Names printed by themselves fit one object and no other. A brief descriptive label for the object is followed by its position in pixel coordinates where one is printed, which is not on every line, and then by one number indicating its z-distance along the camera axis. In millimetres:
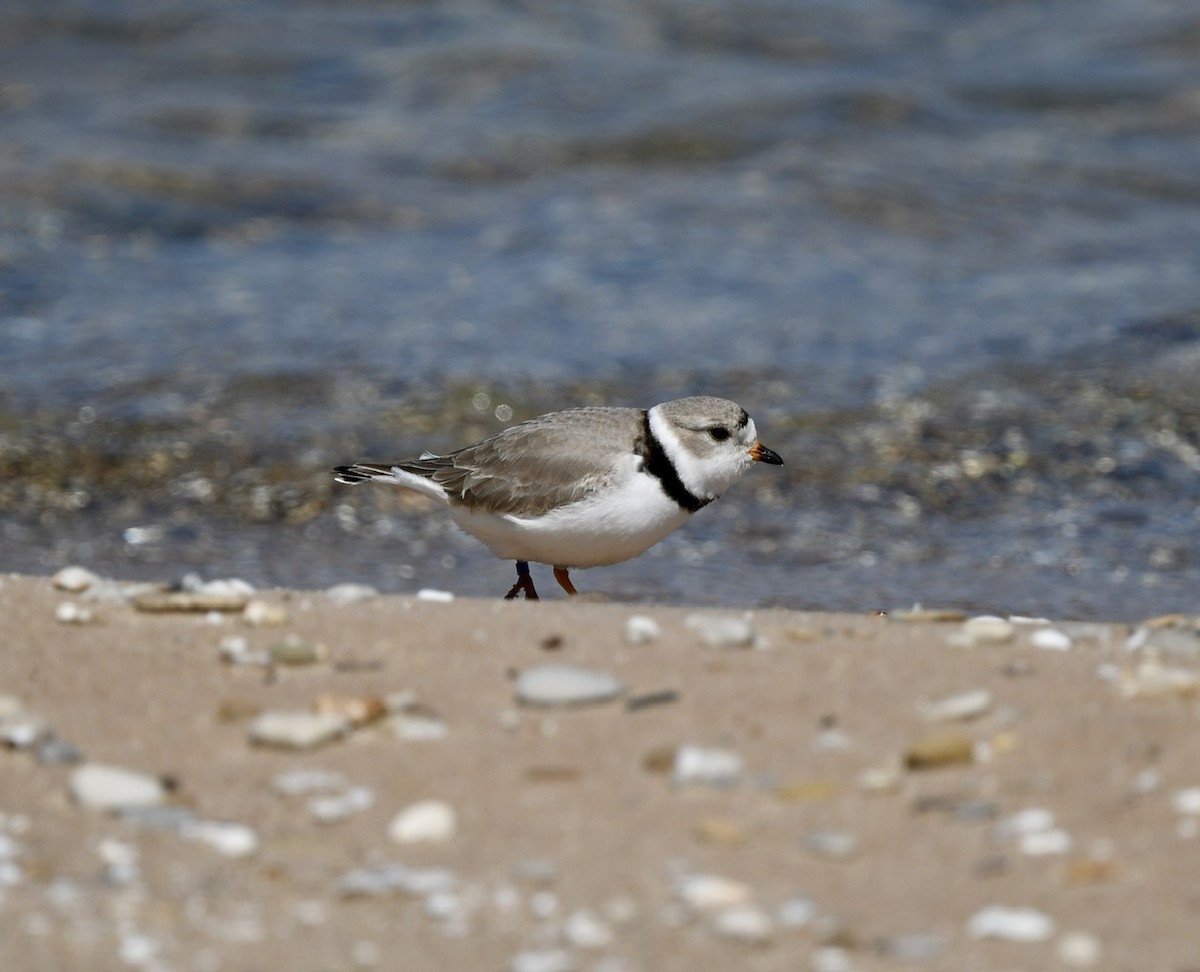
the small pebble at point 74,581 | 10203
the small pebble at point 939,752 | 7203
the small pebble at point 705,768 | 7172
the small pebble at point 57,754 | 7551
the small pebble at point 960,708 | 7680
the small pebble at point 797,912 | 6086
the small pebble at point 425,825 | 6832
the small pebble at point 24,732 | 7680
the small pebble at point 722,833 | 6668
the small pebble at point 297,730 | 7676
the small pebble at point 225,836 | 6742
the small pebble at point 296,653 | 8750
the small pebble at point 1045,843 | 6484
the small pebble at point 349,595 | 10023
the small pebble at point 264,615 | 9406
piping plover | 11891
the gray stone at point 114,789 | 7094
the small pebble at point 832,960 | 5805
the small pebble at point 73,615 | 9492
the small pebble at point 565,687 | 7977
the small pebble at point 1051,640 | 8984
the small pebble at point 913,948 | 5855
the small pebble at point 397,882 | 6422
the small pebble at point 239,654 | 8820
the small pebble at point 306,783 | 7270
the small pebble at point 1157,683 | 7793
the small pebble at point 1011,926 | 5957
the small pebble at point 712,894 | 6191
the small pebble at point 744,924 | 6000
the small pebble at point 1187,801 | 6684
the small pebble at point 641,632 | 8914
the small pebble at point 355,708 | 7898
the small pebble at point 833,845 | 6551
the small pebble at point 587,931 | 6043
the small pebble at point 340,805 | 7035
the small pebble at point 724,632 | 8828
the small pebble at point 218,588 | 9844
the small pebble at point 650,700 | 7953
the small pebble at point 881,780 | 7039
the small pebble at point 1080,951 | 5770
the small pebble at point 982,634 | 8922
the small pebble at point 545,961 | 5902
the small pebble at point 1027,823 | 6629
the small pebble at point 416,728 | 7777
